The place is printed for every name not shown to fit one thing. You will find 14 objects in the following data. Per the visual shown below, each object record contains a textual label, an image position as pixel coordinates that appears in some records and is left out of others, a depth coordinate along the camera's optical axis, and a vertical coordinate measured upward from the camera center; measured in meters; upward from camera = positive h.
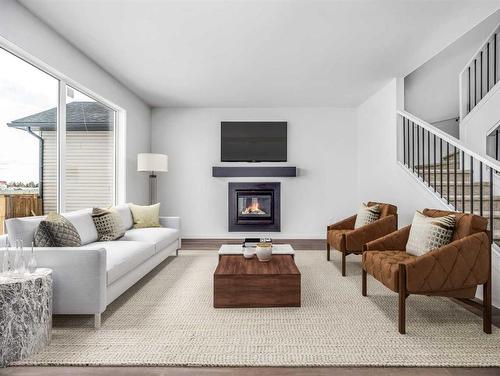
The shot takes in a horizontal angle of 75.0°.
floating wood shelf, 6.33 +0.27
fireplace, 6.43 -0.49
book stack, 3.61 -0.68
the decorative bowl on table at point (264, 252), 3.27 -0.67
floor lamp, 5.39 +0.37
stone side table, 1.95 -0.82
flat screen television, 6.45 +0.87
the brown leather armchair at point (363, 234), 3.87 -0.58
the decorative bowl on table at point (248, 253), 3.38 -0.70
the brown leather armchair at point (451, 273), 2.32 -0.62
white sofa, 2.39 -0.67
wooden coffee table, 2.85 -0.91
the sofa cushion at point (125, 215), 4.41 -0.42
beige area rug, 2.01 -1.07
